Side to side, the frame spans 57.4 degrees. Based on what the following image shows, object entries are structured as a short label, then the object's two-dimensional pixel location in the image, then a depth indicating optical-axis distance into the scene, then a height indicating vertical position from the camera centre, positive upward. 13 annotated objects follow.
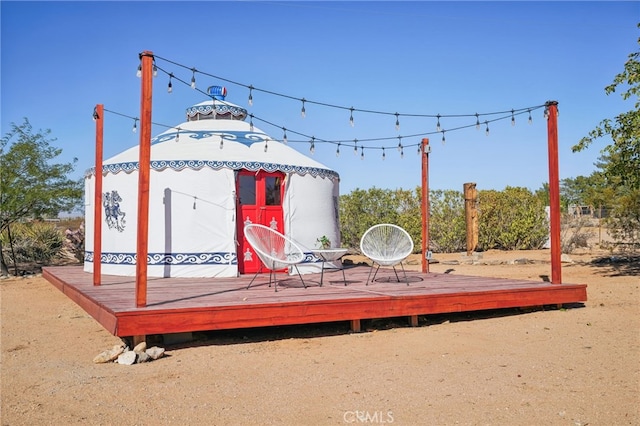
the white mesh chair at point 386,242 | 6.48 -0.20
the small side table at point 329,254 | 5.87 -0.29
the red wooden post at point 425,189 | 7.88 +0.48
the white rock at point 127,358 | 4.15 -0.94
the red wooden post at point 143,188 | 4.51 +0.29
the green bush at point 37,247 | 12.62 -0.45
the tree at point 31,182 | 10.09 +0.79
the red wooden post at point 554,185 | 6.21 +0.42
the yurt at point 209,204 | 7.34 +0.29
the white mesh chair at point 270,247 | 5.61 -0.22
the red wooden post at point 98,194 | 6.31 +0.35
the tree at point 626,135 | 7.37 +1.14
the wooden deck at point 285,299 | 4.53 -0.65
